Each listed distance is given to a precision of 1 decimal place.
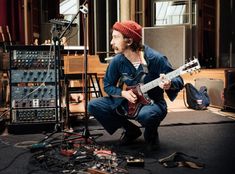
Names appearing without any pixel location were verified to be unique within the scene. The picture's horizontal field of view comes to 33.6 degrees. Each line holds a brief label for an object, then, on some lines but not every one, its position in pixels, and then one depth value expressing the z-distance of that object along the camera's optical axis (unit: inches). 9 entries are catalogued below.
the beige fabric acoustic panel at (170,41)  254.2
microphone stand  115.6
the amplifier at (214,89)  210.5
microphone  115.4
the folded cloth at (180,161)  96.3
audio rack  140.0
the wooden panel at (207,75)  231.4
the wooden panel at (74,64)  155.0
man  111.7
